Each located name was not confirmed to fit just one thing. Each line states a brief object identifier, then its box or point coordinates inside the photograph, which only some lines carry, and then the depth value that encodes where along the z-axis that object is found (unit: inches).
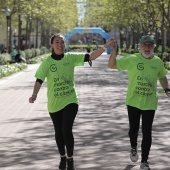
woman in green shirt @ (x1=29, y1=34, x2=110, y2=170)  256.1
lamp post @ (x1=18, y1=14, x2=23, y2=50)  1656.0
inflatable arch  3065.5
